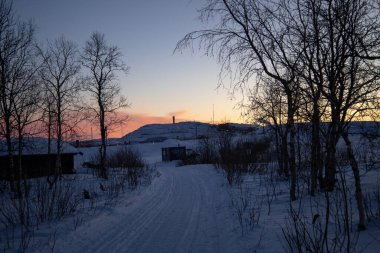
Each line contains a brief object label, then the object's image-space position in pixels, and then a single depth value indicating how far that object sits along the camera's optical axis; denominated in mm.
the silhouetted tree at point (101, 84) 26391
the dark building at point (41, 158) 29234
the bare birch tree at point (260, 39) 8344
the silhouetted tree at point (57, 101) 24125
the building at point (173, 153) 56375
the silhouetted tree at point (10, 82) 17766
